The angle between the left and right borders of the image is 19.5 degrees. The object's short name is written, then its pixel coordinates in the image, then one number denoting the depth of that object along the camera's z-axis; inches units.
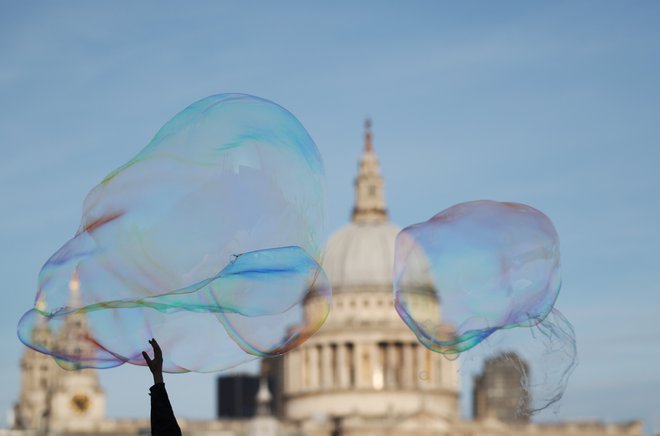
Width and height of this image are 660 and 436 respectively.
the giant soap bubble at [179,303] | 1131.9
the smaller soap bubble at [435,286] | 1248.8
